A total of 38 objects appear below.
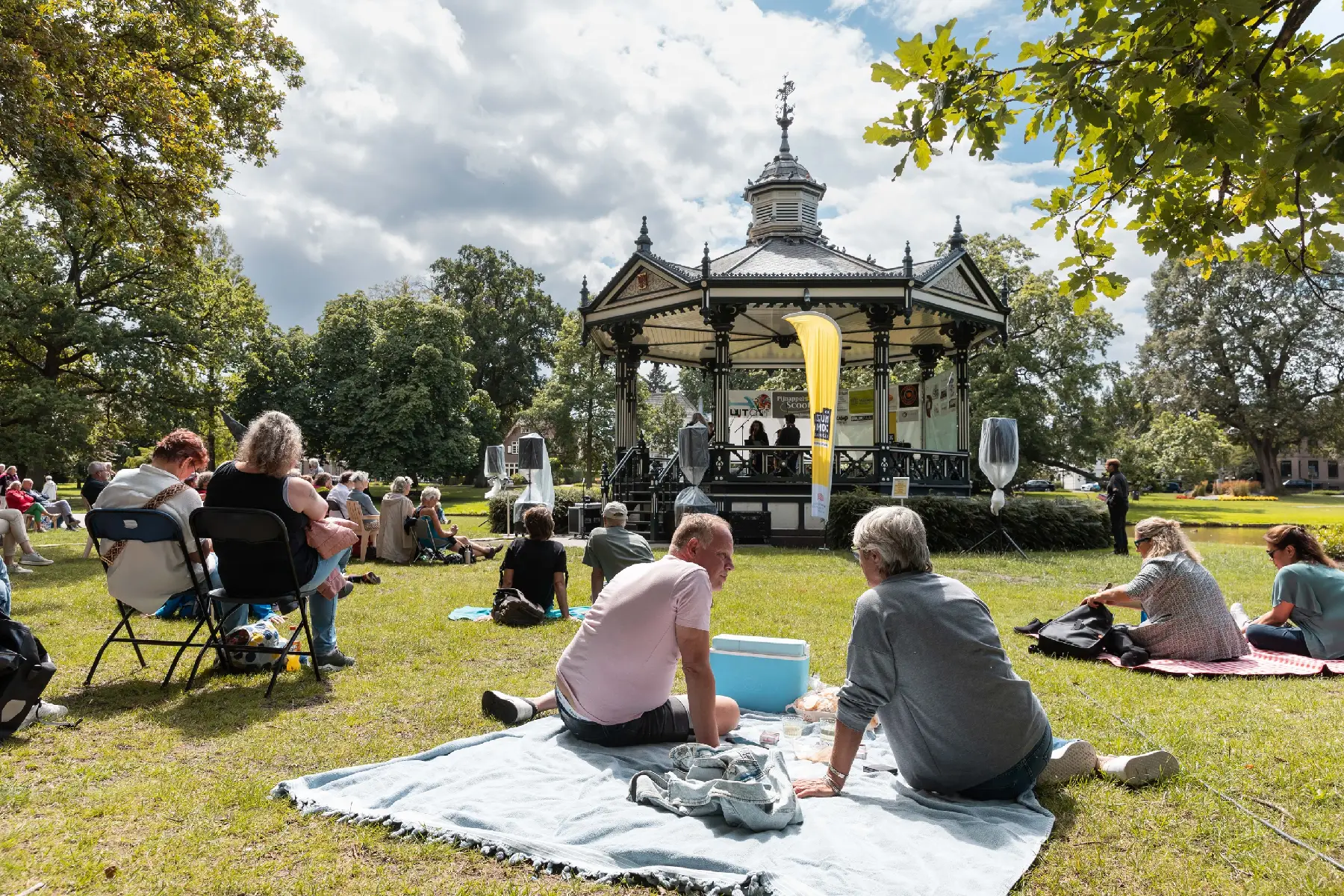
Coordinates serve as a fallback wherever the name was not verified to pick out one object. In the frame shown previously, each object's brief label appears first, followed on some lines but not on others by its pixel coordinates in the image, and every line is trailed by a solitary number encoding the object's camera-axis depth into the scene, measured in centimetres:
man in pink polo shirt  355
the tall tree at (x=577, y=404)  4331
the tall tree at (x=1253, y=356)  5019
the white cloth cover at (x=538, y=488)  1622
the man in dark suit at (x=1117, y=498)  1510
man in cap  713
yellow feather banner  1448
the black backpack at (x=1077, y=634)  640
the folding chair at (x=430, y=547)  1317
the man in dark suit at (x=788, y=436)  2102
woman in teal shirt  630
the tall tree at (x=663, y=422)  5025
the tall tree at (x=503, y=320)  5347
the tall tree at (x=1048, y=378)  3325
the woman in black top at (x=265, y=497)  507
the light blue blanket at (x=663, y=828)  273
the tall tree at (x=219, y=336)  2886
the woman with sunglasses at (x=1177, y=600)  602
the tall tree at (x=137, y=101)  893
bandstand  1772
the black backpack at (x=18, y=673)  401
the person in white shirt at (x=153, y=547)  522
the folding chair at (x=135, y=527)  499
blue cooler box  485
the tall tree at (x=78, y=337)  2595
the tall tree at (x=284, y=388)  3878
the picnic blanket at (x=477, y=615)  805
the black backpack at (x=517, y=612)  759
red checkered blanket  589
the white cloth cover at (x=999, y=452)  1512
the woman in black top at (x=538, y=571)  783
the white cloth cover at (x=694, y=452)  1555
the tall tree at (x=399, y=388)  3794
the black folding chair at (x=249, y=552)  484
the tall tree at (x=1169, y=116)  253
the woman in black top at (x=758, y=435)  2059
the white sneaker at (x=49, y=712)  437
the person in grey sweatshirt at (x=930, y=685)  321
